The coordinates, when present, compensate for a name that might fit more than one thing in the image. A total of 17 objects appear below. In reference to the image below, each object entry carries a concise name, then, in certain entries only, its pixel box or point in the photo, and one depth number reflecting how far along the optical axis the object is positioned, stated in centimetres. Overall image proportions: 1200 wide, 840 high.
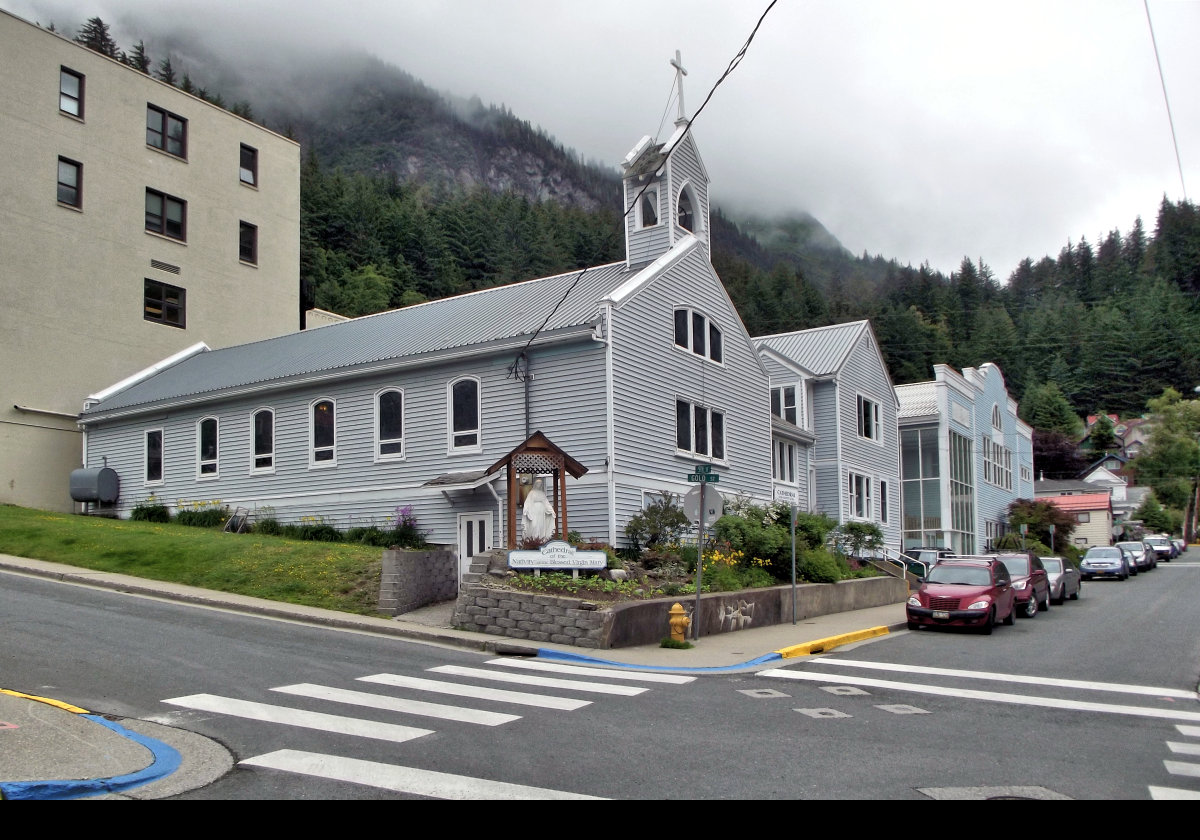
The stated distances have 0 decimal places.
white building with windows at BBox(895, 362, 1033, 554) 4875
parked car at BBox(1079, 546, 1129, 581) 4475
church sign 1845
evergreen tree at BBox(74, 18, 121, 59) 10669
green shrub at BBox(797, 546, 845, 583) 2508
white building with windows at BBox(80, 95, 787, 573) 2373
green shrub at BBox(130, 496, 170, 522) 3027
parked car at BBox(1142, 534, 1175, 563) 6688
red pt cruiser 2122
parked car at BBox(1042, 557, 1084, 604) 2962
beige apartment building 3388
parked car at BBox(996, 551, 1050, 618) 2498
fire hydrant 1731
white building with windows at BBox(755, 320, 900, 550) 3712
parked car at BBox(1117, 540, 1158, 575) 5091
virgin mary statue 1969
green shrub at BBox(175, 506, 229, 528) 2873
